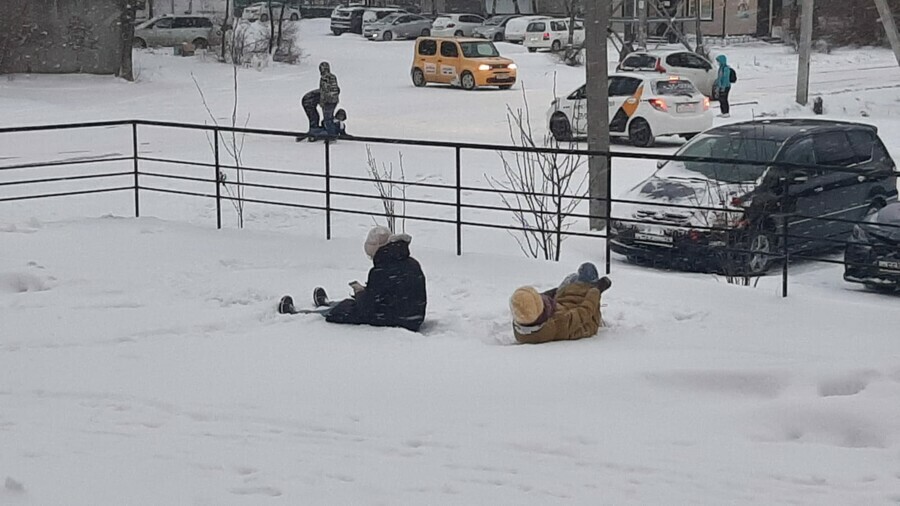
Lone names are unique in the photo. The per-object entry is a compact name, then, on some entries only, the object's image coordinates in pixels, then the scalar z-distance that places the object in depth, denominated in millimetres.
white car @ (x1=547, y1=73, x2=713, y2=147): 24406
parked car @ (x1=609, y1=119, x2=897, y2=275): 11734
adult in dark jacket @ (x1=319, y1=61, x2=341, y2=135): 23828
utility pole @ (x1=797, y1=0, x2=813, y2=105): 30594
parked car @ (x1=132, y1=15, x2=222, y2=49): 50844
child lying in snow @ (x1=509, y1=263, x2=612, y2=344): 7648
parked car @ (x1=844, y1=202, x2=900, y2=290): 11188
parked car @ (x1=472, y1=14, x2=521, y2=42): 58162
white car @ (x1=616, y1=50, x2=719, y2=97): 33875
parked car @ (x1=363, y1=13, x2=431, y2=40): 60000
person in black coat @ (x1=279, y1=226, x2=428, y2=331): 8195
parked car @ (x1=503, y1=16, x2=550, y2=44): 56406
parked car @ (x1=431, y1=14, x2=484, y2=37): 59781
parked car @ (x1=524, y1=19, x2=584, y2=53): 54625
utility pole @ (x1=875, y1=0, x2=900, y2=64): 31031
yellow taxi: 37625
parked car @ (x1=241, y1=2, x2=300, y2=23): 63619
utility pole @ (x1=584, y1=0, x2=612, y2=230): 14555
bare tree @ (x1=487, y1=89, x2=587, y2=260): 10961
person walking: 29344
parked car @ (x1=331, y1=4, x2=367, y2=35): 63625
